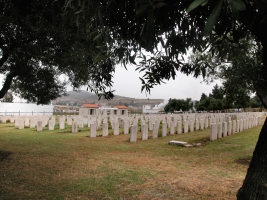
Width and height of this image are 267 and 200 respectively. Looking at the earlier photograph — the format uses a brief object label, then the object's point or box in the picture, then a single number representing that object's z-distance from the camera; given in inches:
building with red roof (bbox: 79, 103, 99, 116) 1413.6
